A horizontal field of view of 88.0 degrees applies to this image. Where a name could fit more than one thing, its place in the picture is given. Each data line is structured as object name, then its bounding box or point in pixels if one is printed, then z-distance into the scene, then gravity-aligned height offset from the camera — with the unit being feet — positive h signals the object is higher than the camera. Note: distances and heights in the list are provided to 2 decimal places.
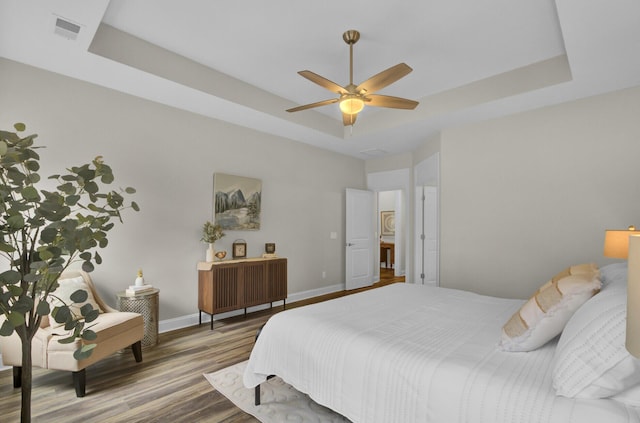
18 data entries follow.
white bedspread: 4.33 -2.30
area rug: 7.05 -4.23
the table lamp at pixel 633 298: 2.22 -0.55
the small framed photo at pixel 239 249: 14.74 -1.34
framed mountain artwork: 14.37 +0.79
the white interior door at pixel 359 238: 20.42 -1.22
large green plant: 2.70 -0.21
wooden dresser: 13.05 -2.73
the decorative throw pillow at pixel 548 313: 5.32 -1.56
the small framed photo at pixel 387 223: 29.09 -0.39
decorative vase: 13.46 -1.39
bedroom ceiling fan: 8.59 +3.55
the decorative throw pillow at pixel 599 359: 3.92 -1.73
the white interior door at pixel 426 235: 17.99 -0.92
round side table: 10.66 -2.87
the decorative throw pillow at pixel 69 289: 8.89 -1.93
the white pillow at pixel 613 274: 5.90 -1.08
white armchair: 7.93 -3.17
